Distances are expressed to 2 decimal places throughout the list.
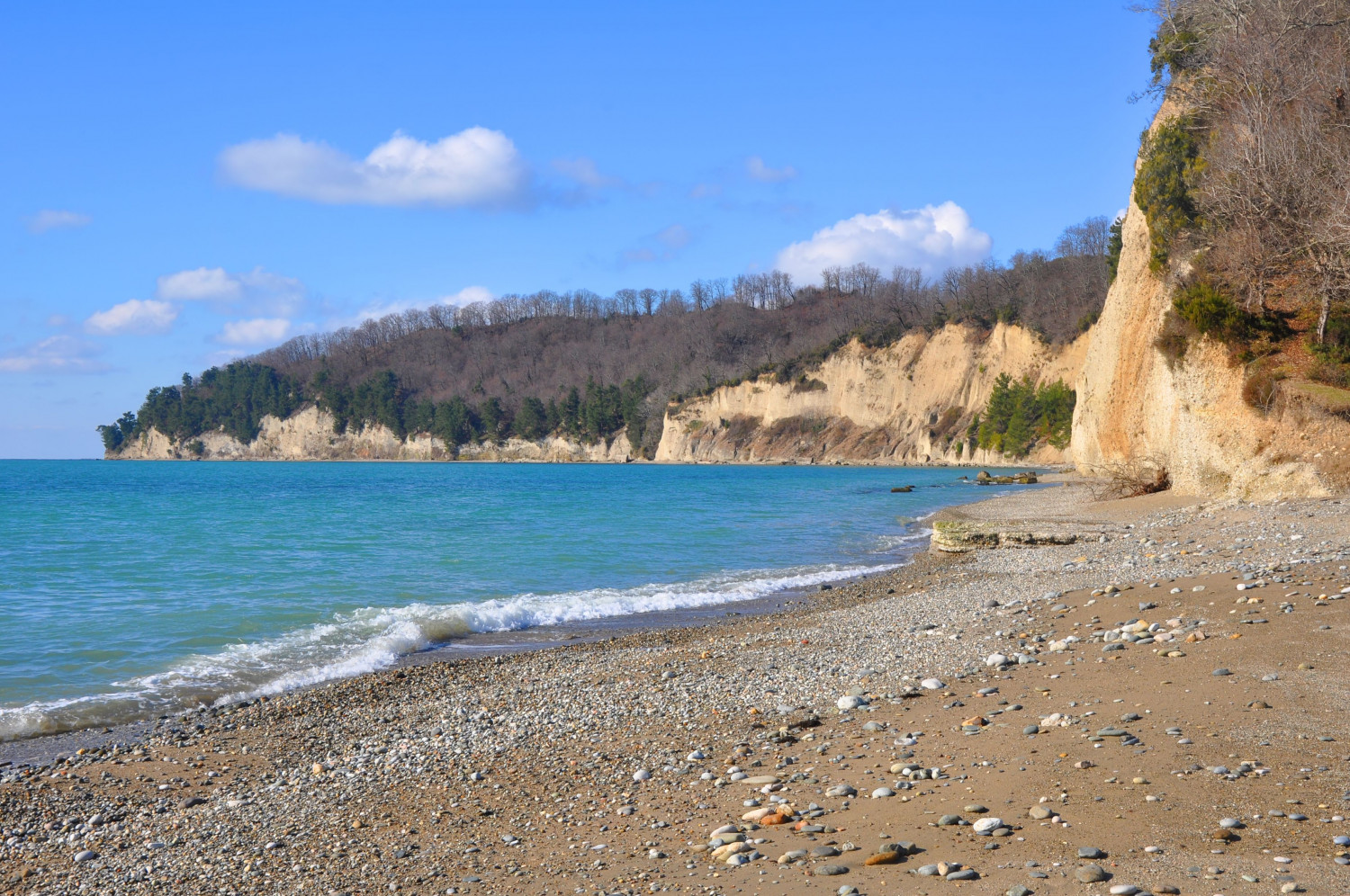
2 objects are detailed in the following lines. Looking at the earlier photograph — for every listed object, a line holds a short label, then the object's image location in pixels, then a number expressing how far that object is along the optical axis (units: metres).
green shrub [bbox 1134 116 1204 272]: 27.33
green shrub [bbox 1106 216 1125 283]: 52.38
